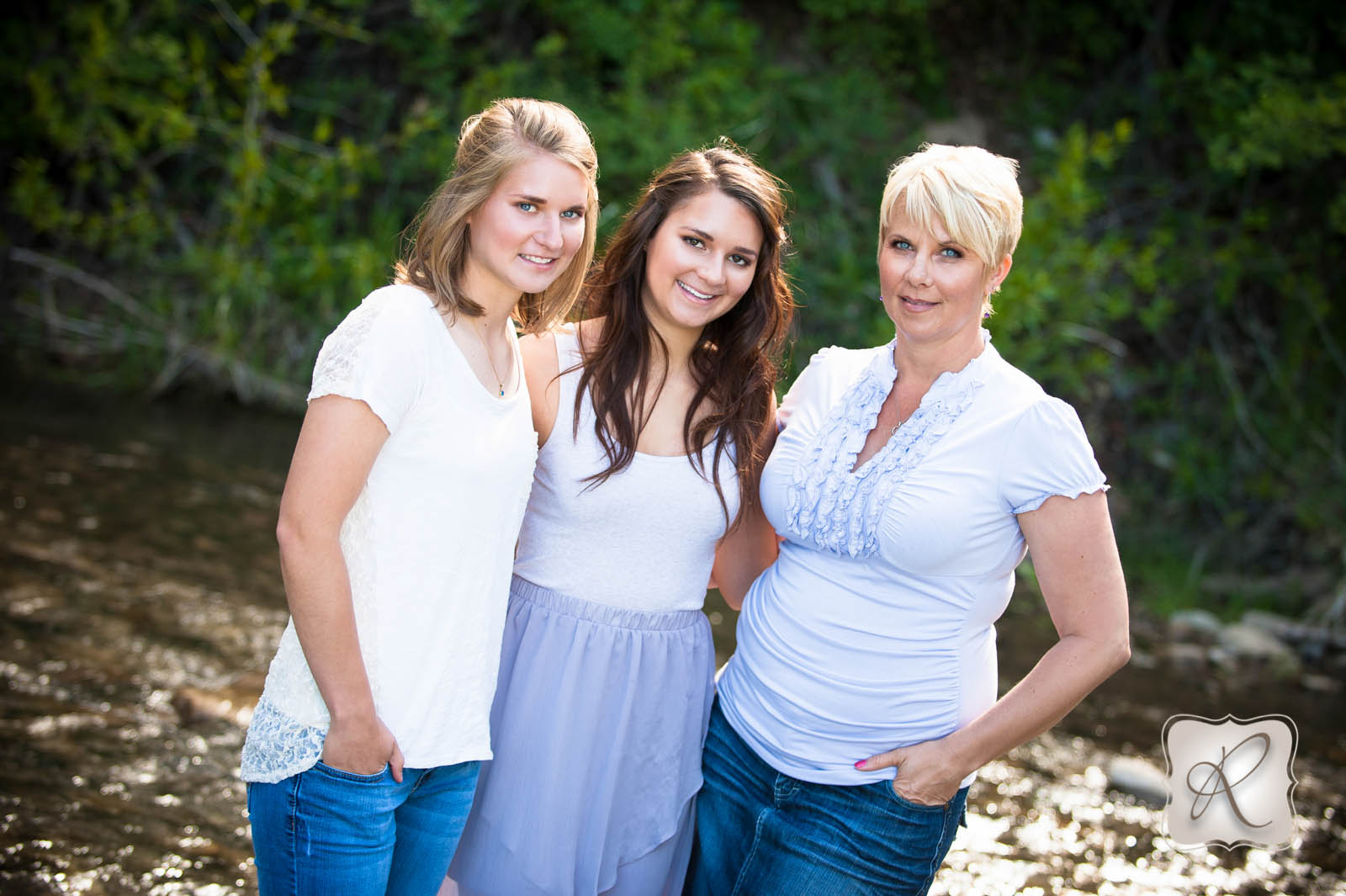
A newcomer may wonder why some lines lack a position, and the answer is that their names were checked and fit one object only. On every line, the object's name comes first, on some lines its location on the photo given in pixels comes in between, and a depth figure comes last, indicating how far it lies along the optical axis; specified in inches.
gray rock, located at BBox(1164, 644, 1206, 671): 222.8
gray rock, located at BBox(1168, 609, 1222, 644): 239.5
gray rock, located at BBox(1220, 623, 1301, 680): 228.4
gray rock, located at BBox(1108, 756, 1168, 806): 160.4
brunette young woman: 85.9
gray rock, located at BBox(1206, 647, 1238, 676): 224.2
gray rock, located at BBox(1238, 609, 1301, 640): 245.9
